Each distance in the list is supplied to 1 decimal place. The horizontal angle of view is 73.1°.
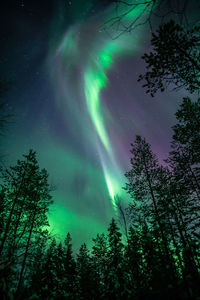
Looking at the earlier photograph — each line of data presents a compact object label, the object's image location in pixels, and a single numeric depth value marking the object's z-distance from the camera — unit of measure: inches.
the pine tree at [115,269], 490.9
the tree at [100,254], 884.6
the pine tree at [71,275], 626.9
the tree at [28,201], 413.4
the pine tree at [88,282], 681.3
